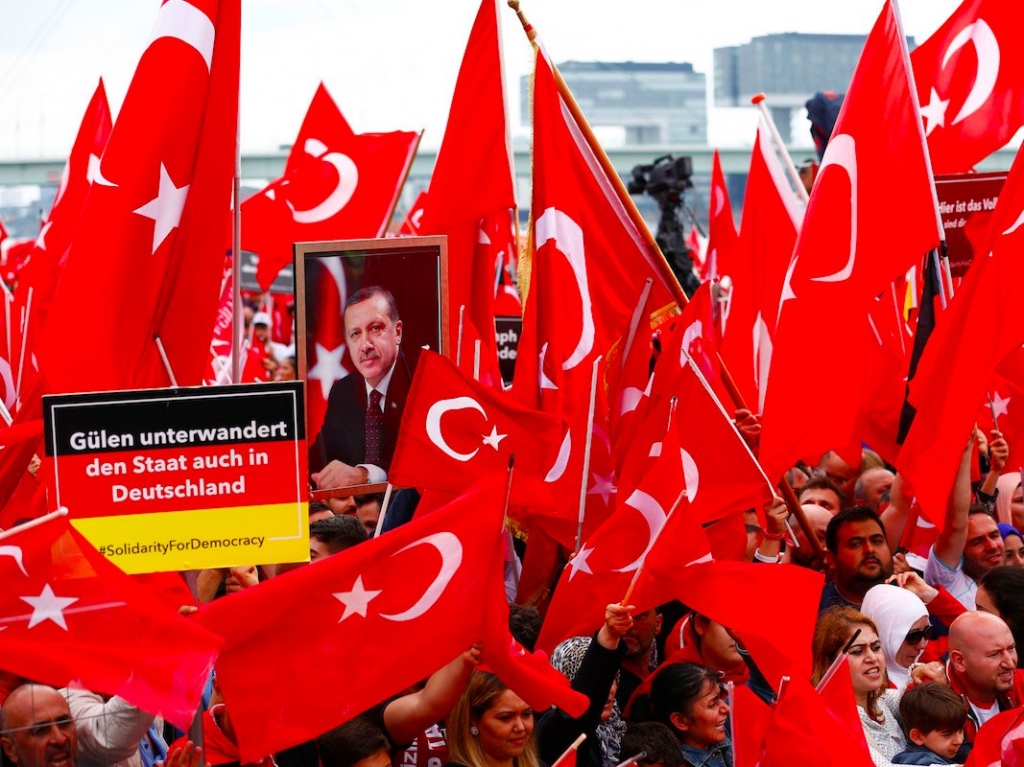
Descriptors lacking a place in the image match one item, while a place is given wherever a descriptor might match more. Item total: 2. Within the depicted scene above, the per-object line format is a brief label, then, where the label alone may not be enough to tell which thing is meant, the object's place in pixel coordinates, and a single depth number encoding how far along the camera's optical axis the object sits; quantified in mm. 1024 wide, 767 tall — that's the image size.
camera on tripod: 15664
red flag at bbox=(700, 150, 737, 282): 12219
